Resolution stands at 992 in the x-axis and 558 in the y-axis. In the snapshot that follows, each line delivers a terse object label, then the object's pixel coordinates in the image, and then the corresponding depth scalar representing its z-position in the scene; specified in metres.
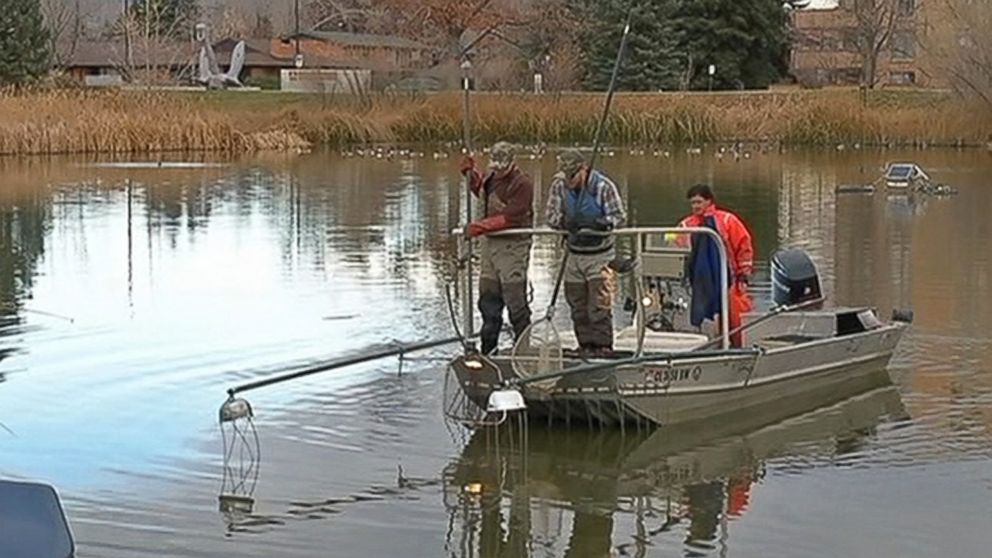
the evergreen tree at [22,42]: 62.35
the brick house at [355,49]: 83.88
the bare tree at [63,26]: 85.88
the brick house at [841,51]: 80.38
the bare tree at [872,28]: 75.00
